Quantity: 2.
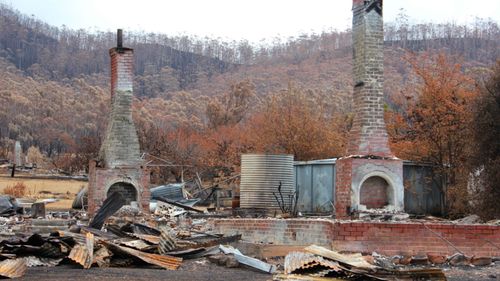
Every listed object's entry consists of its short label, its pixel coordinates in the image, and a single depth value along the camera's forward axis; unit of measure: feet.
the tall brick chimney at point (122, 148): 79.46
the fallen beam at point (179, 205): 86.71
